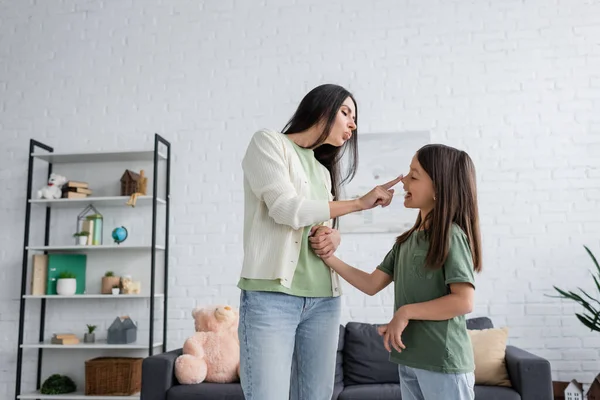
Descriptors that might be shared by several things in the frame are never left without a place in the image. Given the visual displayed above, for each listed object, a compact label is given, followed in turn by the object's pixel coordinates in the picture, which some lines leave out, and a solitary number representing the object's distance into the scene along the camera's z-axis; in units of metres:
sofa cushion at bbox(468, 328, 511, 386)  2.81
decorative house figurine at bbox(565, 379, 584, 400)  3.16
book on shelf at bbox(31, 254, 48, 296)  3.68
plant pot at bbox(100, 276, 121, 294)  3.68
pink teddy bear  2.89
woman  1.41
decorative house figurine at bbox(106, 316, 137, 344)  3.57
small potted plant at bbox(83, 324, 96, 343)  3.65
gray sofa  2.64
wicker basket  3.49
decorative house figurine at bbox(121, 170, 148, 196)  3.76
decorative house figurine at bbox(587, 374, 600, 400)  2.99
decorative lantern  3.75
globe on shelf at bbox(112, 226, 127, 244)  3.71
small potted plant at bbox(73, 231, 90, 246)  3.70
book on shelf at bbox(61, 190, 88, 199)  3.75
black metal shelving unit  3.56
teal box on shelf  3.71
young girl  1.39
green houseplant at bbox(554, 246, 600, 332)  3.10
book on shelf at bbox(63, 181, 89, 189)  3.76
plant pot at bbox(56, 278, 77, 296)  3.64
